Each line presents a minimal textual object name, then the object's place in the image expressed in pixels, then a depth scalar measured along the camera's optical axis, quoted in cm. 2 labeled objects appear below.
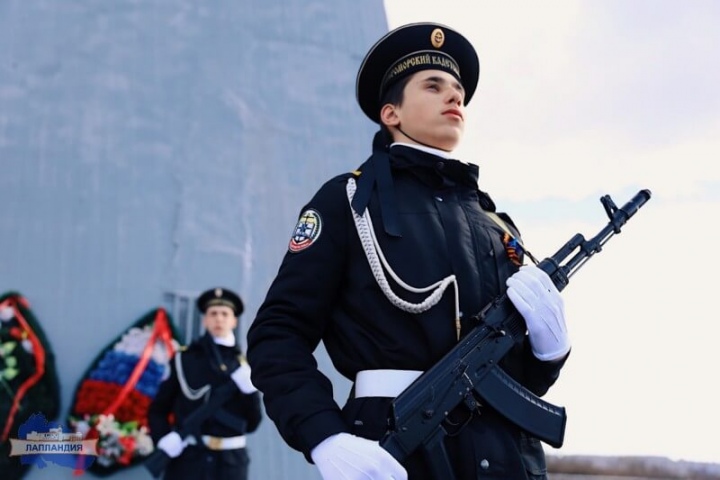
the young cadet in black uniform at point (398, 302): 161
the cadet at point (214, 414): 491
